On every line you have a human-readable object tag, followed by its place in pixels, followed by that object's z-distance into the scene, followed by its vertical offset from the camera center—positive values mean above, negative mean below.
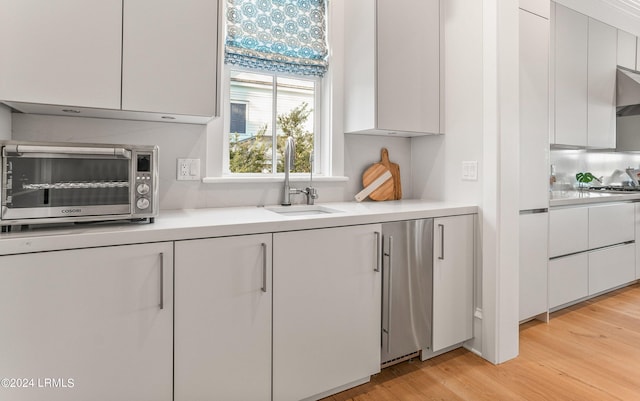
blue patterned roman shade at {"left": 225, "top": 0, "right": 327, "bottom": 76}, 2.12 +1.07
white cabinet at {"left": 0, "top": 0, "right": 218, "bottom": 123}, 1.32 +0.60
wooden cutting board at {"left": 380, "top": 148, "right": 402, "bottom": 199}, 2.58 +0.27
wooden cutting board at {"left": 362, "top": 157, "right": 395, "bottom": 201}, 2.49 +0.17
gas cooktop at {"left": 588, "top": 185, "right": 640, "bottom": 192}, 3.49 +0.21
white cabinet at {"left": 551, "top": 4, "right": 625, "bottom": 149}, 3.09 +1.20
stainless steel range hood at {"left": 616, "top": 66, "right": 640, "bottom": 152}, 3.50 +1.02
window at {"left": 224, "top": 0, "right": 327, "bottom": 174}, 2.15 +0.83
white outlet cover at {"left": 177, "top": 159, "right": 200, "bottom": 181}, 1.94 +0.19
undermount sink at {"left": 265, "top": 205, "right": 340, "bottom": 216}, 2.08 -0.03
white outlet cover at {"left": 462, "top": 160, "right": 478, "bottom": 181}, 2.14 +0.23
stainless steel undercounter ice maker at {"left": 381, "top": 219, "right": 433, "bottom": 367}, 1.82 -0.44
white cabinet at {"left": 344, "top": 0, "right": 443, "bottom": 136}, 2.18 +0.90
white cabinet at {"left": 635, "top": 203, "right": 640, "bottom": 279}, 3.33 -0.23
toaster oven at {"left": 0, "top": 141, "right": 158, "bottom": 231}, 1.17 +0.07
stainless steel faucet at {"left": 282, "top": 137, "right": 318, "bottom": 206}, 2.16 +0.12
